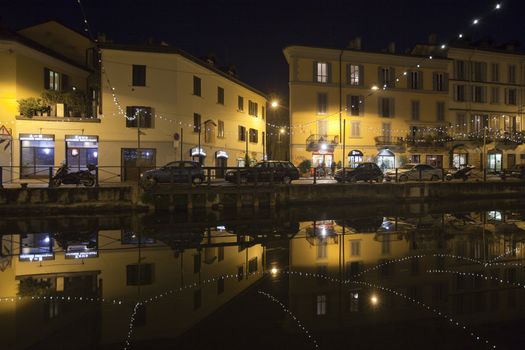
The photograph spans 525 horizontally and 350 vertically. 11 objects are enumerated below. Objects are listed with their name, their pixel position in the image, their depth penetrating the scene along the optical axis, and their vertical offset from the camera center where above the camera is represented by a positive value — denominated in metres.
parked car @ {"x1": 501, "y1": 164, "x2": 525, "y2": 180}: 35.14 +0.11
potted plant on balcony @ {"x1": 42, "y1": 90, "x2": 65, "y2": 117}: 29.19 +5.08
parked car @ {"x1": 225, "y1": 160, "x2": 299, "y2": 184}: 27.03 +0.09
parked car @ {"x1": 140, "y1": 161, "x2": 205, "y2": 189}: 24.84 +0.03
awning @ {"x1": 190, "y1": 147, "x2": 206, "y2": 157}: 32.69 +1.70
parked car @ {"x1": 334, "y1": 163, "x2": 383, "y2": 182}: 31.04 +0.03
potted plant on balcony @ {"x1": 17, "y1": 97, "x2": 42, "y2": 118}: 28.02 +4.44
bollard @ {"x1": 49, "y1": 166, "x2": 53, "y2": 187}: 22.78 -0.19
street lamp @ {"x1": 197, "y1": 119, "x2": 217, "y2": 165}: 32.50 +4.10
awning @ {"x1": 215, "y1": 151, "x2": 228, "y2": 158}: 36.28 +1.71
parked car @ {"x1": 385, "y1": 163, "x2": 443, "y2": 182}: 33.56 +0.10
